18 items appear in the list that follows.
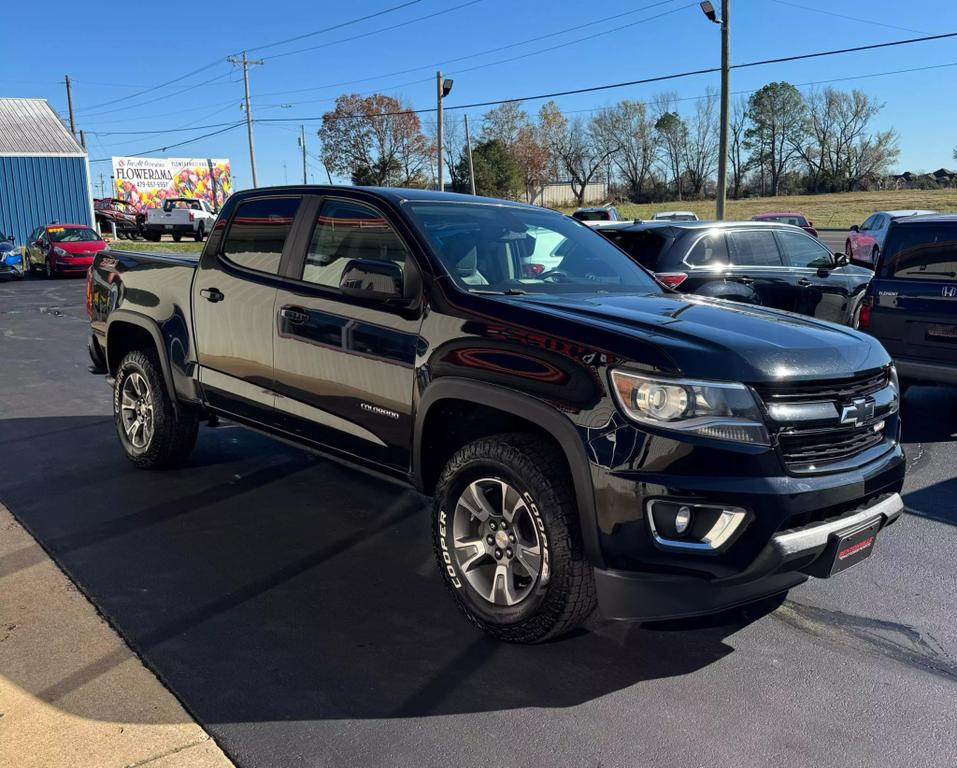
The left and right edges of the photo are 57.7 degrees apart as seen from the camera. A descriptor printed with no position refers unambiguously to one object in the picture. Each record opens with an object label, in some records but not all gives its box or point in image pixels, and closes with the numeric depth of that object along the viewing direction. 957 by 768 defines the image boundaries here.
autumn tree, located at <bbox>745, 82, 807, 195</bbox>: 94.44
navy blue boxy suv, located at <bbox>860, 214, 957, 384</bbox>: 6.80
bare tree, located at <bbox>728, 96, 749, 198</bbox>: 98.00
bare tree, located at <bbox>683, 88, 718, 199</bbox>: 99.75
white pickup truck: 37.44
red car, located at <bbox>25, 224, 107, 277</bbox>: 23.84
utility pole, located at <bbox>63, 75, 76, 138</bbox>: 63.44
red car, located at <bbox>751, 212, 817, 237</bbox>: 29.59
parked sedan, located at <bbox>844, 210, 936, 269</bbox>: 20.61
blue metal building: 33.84
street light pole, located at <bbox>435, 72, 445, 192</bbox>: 40.34
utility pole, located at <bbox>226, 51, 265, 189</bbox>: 52.81
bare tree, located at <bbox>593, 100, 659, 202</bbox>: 97.54
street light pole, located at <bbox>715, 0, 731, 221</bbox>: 25.50
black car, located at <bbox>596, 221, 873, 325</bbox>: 8.75
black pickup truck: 3.02
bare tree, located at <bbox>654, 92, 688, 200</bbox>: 98.88
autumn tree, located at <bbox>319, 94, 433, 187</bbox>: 64.94
